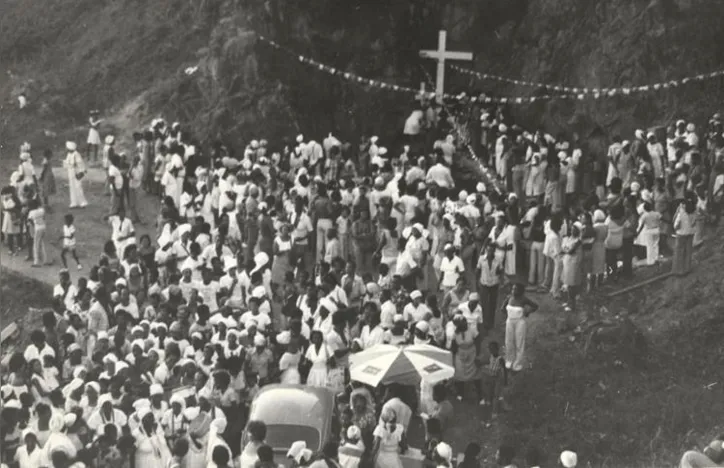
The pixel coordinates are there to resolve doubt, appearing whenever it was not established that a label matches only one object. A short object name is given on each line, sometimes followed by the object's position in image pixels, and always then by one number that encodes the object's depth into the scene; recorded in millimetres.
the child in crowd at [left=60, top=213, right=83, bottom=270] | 23453
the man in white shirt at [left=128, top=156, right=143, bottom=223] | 27547
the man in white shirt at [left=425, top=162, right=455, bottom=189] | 24906
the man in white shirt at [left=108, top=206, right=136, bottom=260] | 23328
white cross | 30984
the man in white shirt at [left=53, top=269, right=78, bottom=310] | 21109
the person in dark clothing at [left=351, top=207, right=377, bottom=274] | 22719
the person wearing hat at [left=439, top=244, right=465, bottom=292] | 20719
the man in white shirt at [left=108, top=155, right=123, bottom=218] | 26641
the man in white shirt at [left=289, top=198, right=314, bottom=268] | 22969
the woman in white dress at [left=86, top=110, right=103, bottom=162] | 31422
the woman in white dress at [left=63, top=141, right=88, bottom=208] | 27578
